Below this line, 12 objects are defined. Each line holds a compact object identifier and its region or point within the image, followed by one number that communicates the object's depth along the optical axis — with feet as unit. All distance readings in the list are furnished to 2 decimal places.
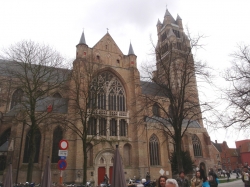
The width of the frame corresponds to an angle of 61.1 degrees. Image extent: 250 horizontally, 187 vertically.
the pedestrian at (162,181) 13.37
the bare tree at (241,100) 39.42
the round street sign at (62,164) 26.68
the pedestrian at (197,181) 22.03
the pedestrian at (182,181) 30.82
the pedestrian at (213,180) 26.50
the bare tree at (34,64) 53.36
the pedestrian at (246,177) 29.12
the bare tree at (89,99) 59.76
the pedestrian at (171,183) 11.96
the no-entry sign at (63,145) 27.80
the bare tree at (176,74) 44.27
